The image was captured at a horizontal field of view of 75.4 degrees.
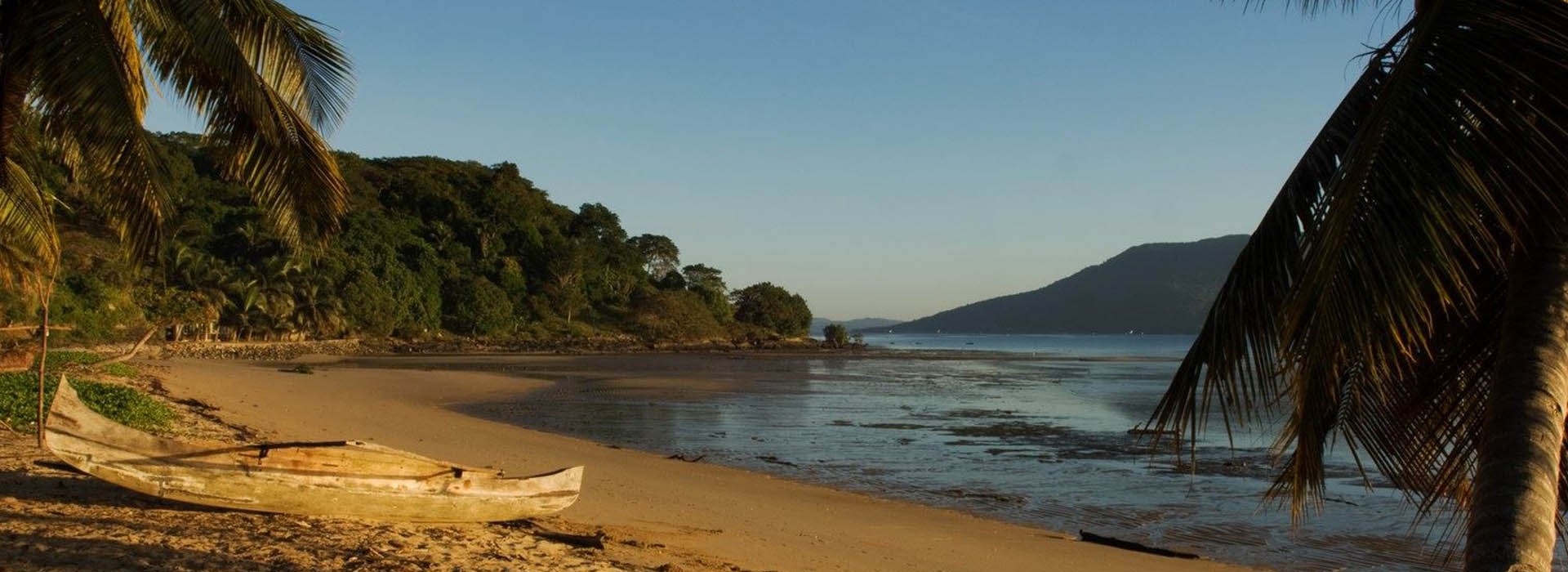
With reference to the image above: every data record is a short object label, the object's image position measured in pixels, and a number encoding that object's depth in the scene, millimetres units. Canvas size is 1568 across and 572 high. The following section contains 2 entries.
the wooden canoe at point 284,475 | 6254
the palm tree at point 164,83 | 6680
